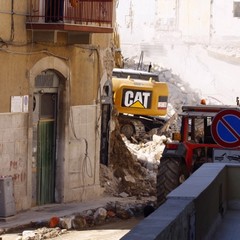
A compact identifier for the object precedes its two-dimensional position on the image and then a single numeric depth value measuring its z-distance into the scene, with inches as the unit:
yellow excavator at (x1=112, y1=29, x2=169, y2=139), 1341.0
